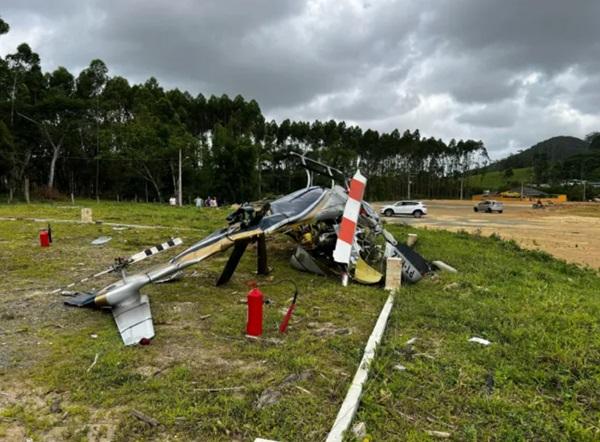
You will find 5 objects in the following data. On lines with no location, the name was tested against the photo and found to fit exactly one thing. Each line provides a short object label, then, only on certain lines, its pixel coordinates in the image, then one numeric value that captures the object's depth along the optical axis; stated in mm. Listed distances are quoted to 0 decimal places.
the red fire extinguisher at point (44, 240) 10062
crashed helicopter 5008
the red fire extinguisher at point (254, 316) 4430
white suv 37094
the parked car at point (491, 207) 45438
